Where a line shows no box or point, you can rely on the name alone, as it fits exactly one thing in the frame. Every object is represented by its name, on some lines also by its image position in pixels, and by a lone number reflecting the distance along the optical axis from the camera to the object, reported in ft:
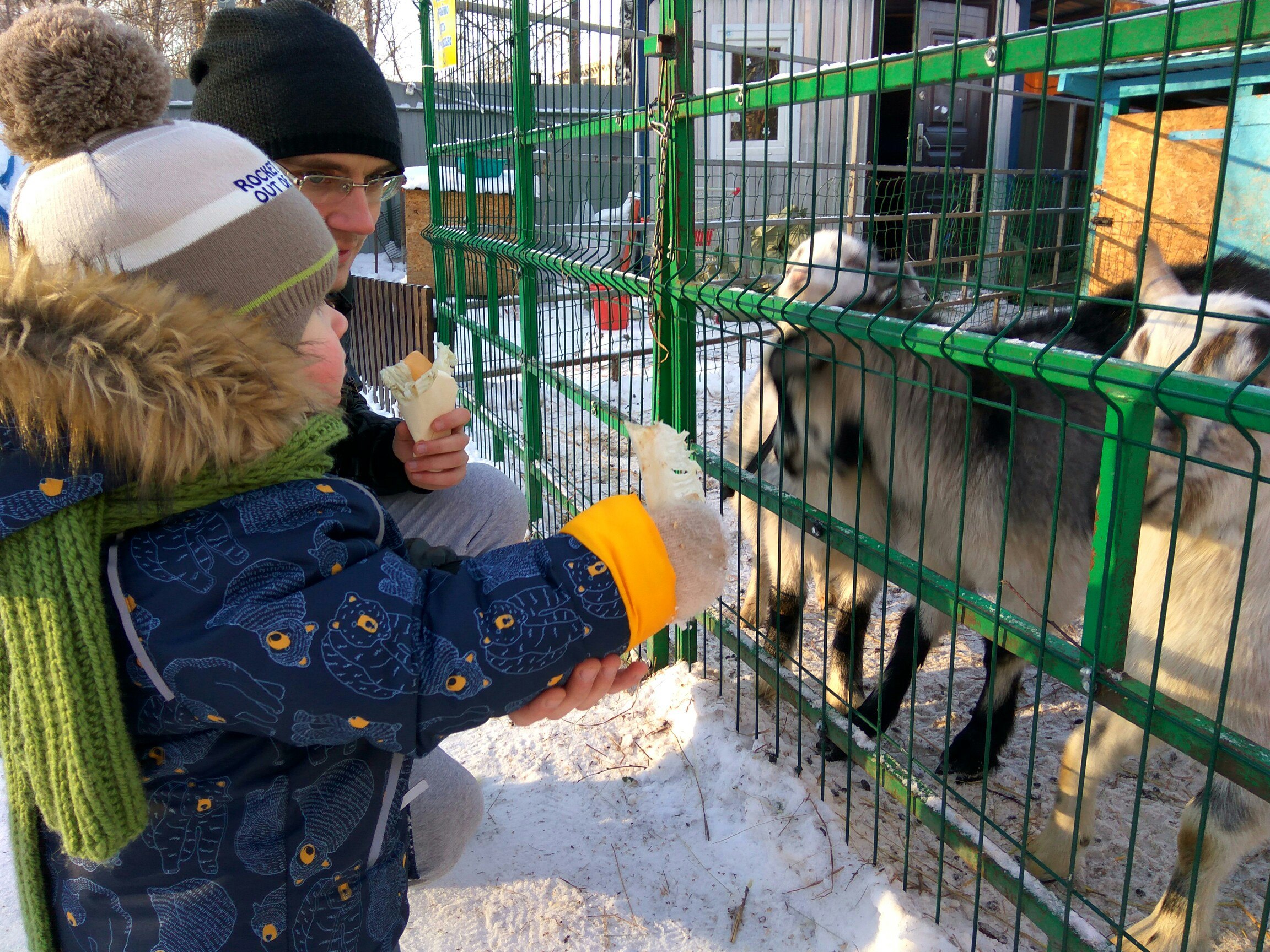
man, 7.02
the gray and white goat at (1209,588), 5.86
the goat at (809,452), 8.32
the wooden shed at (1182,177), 18.42
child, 3.38
